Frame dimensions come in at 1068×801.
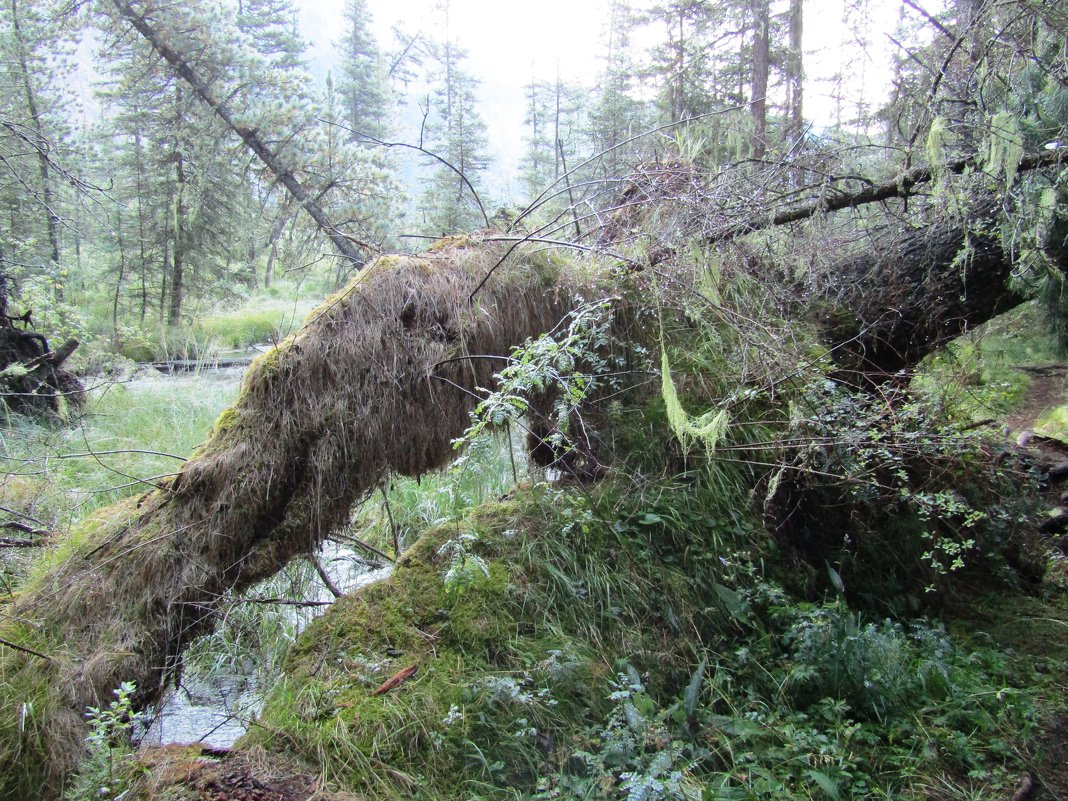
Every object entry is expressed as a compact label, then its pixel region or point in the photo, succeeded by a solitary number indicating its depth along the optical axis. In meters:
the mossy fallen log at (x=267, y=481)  2.42
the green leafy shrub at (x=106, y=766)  2.04
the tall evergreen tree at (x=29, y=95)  11.01
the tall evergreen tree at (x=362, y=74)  27.44
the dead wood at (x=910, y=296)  4.21
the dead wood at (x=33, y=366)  6.90
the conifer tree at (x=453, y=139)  17.61
